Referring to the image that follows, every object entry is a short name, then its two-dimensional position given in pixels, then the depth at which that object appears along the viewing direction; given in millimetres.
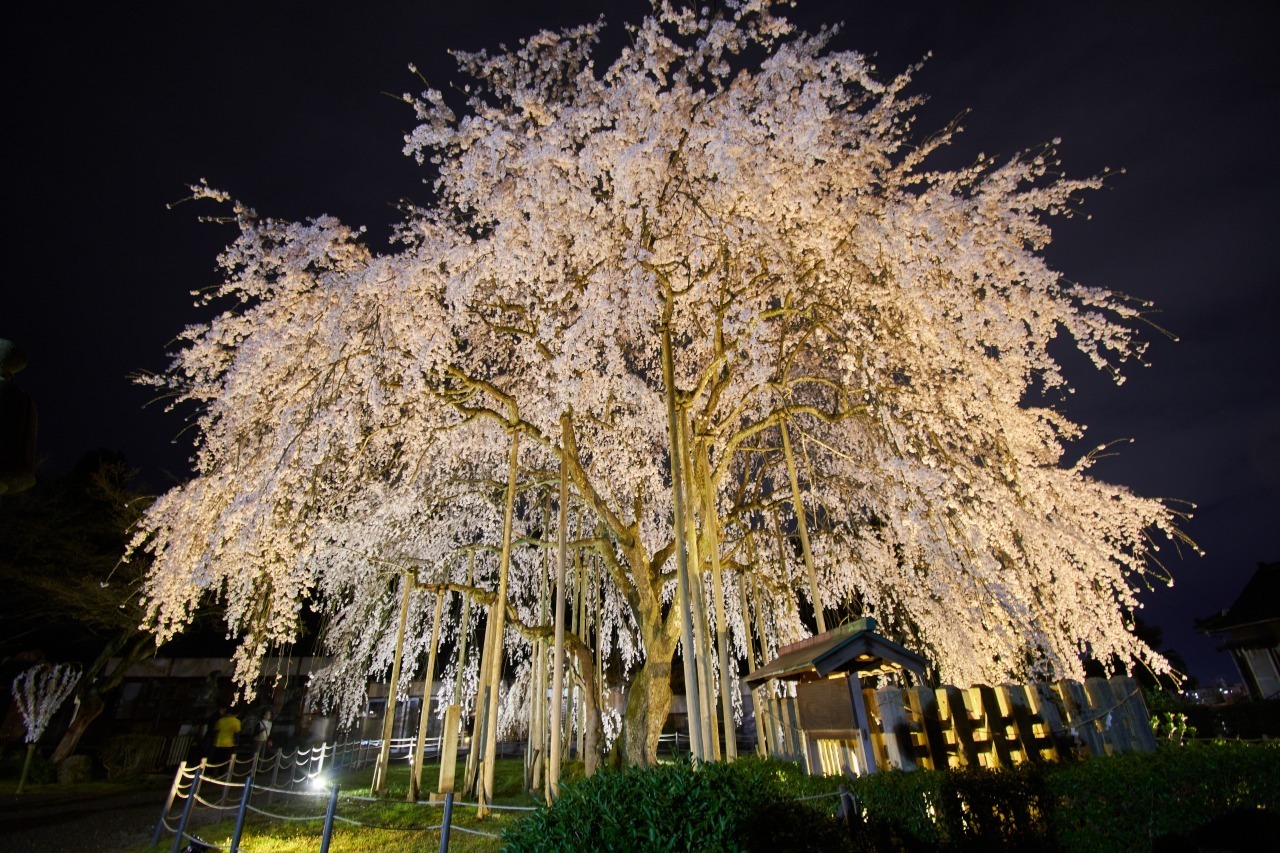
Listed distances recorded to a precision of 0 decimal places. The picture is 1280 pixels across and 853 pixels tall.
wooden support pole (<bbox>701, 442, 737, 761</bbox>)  6328
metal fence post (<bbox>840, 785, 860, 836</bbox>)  4266
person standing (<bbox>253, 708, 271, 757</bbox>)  16300
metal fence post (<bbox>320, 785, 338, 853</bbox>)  5452
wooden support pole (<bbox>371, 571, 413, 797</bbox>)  10258
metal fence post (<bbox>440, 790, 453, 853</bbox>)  4914
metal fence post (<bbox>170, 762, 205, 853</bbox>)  6848
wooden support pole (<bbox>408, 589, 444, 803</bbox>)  9977
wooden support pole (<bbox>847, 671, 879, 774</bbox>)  5027
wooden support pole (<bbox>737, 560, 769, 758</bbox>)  9680
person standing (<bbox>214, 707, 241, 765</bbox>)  12586
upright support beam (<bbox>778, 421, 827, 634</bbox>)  7551
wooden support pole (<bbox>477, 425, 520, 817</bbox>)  7620
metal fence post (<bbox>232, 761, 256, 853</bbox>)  6214
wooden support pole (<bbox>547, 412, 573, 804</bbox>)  7207
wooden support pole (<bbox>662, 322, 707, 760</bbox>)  5422
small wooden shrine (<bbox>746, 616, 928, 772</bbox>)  5113
